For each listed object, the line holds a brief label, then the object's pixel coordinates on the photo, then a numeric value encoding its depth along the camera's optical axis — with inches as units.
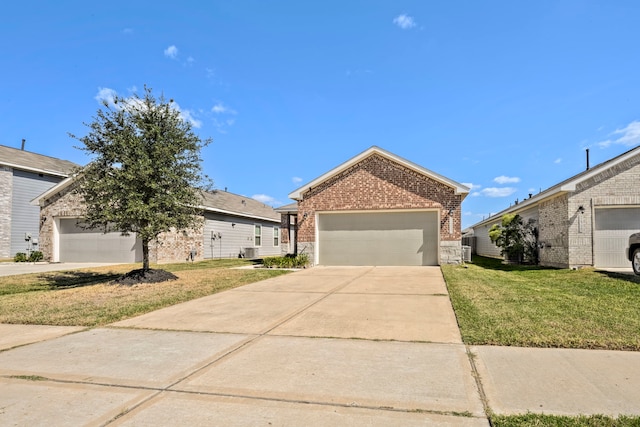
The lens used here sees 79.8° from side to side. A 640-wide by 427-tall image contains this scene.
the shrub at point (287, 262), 642.8
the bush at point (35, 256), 818.2
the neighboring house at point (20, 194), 906.7
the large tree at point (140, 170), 435.5
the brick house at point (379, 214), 639.8
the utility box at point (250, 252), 1013.8
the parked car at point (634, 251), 444.8
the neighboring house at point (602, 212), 522.6
